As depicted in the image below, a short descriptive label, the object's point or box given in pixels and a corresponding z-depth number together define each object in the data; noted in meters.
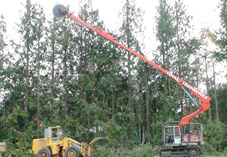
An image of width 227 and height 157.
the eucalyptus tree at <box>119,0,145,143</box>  26.77
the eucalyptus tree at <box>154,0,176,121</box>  28.45
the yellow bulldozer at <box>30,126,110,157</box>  15.97
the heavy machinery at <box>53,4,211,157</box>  16.00
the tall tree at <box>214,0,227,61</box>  27.36
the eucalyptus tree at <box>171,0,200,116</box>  27.59
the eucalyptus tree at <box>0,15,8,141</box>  25.09
